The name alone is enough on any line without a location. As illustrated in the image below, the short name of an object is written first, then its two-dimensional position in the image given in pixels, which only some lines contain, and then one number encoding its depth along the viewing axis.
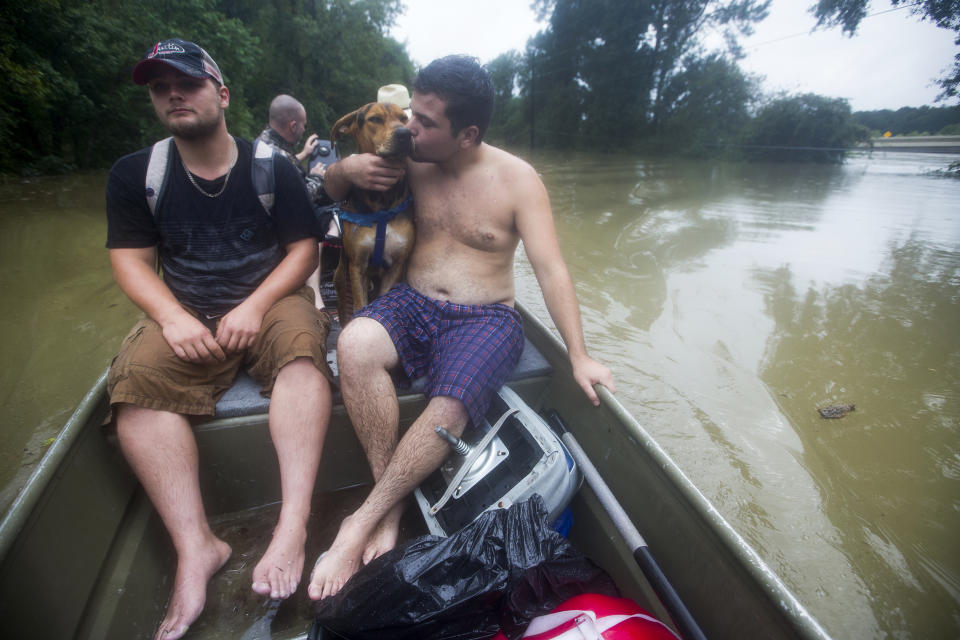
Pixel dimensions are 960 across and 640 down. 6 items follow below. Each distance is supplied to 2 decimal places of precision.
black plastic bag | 1.15
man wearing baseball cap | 1.46
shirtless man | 1.59
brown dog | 2.06
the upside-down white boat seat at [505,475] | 1.46
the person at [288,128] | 4.09
